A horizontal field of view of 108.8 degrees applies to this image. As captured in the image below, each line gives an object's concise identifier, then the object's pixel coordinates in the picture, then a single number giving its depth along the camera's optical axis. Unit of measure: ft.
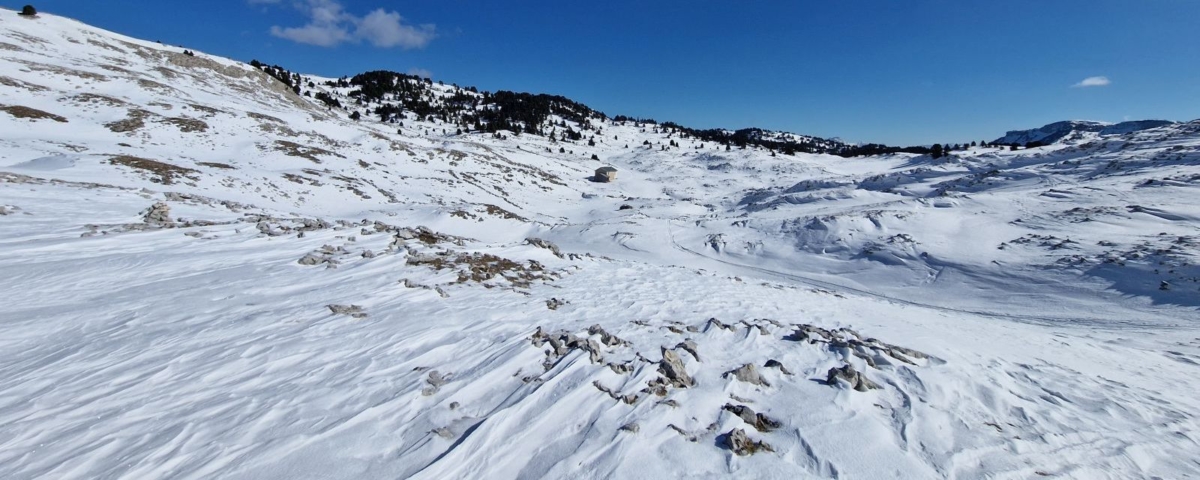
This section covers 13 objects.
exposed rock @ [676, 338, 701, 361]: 20.81
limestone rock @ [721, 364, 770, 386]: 18.34
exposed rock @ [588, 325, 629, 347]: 21.09
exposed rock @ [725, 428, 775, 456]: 13.51
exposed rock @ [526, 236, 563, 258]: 43.64
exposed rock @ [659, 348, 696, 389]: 17.56
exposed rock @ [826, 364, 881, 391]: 17.98
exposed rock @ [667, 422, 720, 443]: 14.15
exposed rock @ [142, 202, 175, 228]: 34.19
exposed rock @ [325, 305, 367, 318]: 22.16
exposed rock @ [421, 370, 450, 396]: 15.90
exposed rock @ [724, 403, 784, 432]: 15.01
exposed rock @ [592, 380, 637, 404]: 16.01
